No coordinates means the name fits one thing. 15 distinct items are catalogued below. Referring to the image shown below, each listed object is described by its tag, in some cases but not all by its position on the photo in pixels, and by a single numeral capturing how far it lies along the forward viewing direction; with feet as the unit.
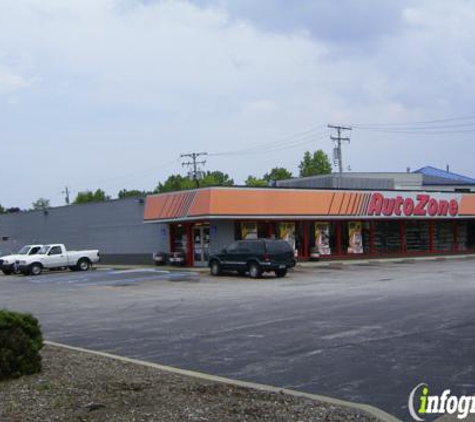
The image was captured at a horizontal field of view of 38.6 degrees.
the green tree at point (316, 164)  303.07
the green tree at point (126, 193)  442.50
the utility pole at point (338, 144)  244.87
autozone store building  123.34
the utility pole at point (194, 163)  298.35
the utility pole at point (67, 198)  399.44
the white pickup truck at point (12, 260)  138.89
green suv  102.12
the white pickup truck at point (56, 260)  134.21
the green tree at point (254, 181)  333.50
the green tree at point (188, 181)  345.92
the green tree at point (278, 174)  374.69
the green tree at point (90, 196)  396.30
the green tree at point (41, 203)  477.53
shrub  26.61
